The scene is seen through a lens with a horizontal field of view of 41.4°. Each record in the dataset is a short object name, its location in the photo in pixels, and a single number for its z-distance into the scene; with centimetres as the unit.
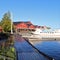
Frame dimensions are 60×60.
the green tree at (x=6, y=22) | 3131
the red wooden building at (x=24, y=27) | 3929
